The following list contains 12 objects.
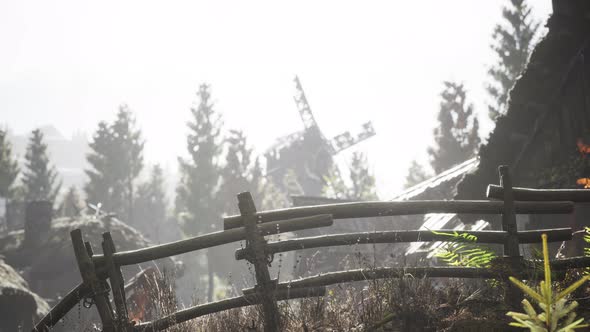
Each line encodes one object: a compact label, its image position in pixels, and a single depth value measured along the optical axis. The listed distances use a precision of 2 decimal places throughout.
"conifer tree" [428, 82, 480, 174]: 36.03
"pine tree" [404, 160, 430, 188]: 51.80
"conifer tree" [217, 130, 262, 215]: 43.66
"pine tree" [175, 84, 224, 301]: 42.97
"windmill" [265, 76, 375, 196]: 42.94
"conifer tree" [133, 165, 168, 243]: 58.12
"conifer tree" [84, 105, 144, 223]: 47.56
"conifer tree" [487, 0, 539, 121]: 34.72
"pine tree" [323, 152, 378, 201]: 40.94
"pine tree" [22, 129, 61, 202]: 47.44
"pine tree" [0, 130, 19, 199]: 43.59
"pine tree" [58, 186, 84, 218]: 47.53
